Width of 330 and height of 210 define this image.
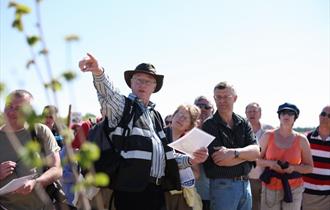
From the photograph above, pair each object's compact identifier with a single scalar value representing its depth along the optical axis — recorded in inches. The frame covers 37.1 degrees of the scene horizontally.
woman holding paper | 181.2
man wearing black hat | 145.7
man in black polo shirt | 187.6
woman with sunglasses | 225.9
